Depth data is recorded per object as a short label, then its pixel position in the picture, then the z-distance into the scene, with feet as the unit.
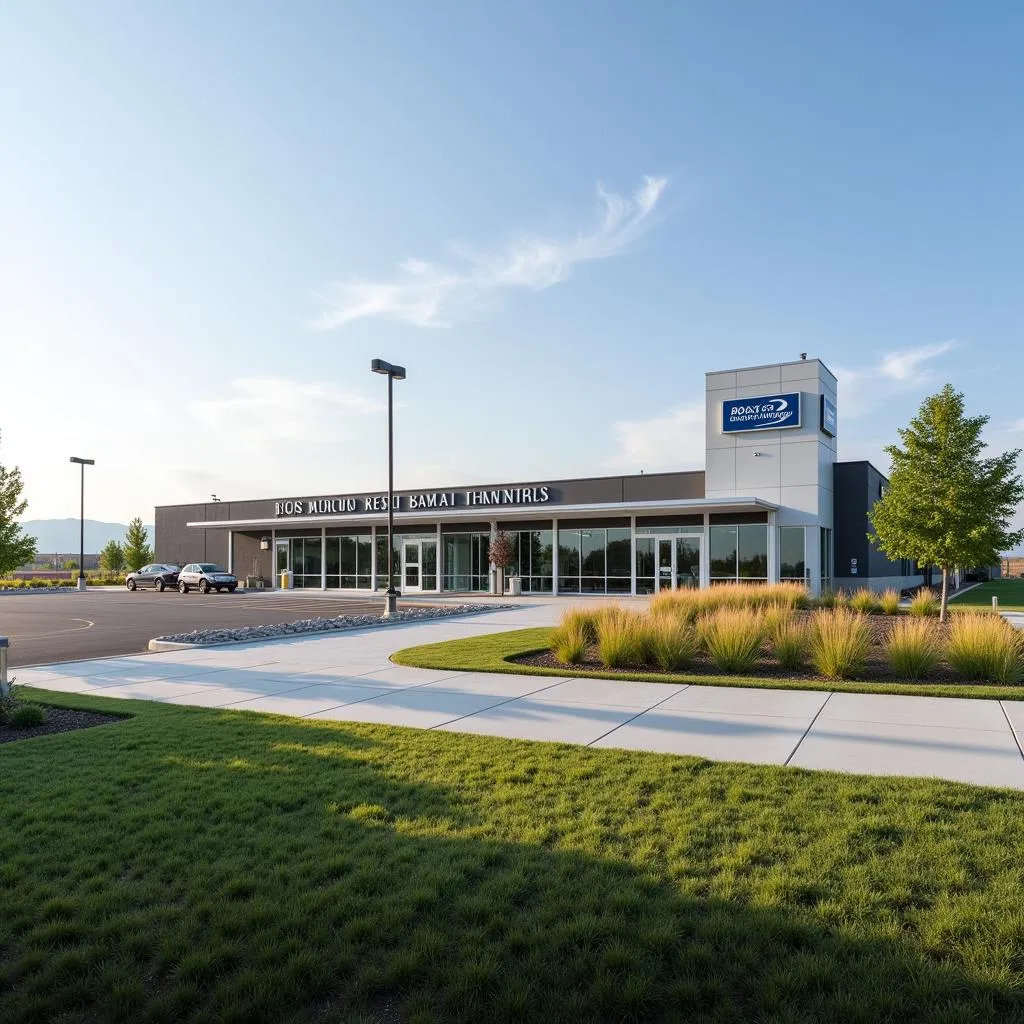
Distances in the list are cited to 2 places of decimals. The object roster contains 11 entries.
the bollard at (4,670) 27.72
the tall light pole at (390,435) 70.33
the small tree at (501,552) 119.24
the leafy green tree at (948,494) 63.10
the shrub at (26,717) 26.55
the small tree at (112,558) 187.01
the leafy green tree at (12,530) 45.98
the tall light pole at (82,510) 149.07
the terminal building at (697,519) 103.71
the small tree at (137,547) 179.93
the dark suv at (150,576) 146.72
